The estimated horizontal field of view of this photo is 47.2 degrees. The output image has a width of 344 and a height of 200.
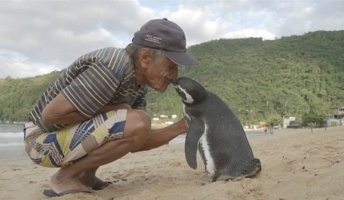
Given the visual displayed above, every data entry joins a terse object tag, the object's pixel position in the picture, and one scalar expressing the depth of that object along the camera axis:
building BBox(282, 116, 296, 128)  53.42
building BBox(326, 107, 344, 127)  38.05
